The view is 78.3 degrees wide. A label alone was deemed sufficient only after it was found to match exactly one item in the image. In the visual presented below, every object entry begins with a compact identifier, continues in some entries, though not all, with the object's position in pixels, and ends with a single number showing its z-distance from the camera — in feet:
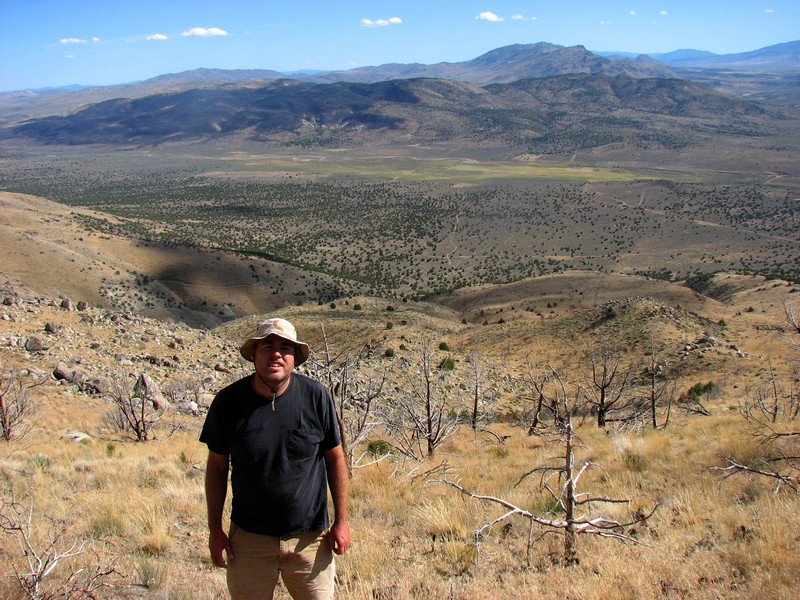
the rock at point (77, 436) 36.27
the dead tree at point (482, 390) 59.82
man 9.61
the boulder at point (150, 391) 46.93
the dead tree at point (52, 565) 10.53
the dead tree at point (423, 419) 30.45
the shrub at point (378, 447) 31.55
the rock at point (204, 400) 50.19
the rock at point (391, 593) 12.00
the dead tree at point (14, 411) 34.30
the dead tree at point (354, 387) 22.32
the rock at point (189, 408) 47.91
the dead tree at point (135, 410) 38.47
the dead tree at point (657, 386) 37.90
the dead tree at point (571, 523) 11.95
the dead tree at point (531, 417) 34.81
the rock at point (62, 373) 47.24
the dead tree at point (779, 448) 18.29
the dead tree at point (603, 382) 36.68
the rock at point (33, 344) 49.49
